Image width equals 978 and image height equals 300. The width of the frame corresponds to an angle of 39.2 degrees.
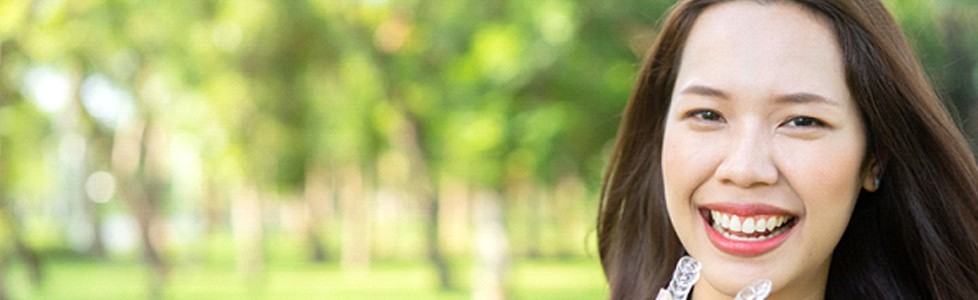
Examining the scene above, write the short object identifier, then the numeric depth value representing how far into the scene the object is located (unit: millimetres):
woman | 1991
